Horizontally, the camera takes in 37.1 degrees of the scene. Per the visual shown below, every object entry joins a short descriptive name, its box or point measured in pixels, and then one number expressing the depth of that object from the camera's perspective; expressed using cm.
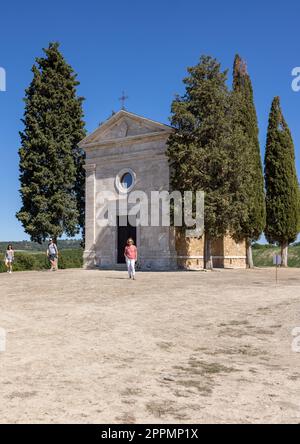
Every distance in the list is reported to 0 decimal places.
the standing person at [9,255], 2278
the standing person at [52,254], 2315
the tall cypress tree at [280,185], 2858
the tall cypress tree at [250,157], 2661
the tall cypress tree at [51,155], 2752
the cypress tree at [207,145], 2164
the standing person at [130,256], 1700
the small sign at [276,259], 1572
